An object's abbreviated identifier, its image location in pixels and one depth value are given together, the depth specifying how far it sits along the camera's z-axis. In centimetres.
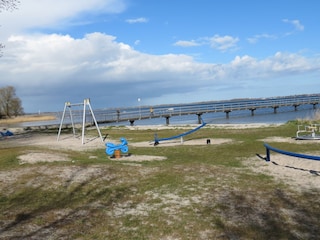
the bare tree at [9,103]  6476
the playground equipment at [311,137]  1443
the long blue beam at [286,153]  834
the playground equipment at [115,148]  1178
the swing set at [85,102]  1721
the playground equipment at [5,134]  2520
